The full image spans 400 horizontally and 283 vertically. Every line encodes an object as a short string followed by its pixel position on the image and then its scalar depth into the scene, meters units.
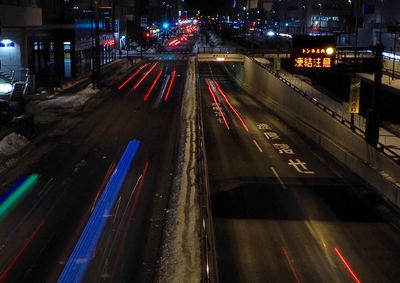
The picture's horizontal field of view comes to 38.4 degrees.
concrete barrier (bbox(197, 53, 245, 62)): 69.62
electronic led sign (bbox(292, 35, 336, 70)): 28.69
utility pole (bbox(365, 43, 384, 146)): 22.33
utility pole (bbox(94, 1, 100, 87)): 44.81
